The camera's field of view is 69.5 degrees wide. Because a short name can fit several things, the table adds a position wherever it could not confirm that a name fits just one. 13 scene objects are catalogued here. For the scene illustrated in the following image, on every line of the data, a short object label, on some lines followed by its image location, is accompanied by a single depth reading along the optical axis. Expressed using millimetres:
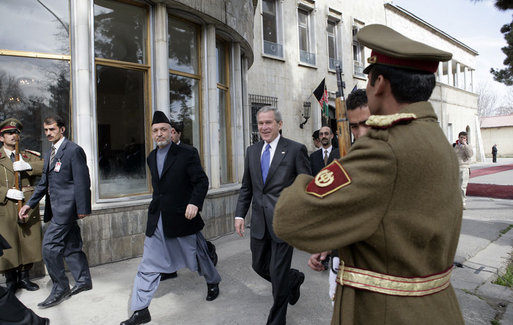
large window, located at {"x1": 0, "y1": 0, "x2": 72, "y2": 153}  5496
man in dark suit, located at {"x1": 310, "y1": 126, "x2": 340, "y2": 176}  5812
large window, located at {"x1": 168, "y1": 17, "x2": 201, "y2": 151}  6879
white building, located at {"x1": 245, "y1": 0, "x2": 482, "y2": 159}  13133
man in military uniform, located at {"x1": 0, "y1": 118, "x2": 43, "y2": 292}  4445
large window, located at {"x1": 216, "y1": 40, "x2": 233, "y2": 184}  8078
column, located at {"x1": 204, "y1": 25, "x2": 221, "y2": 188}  7363
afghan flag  9891
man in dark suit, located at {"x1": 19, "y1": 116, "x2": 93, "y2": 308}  4168
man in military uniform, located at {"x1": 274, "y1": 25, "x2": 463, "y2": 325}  1173
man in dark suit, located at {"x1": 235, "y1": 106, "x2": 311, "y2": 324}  3350
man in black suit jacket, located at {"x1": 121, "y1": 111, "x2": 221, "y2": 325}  3838
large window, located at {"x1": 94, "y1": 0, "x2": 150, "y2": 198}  5938
